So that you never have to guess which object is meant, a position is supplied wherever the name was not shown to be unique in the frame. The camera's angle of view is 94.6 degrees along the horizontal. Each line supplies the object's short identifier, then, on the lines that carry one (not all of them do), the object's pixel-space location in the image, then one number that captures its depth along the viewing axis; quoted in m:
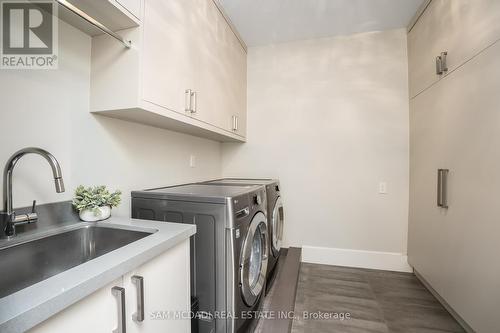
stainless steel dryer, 2.01
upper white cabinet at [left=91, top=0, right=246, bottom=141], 1.15
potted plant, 1.15
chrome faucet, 0.87
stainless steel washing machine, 1.23
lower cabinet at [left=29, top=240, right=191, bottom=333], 0.58
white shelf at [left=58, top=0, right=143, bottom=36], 1.00
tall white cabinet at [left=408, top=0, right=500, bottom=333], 1.29
